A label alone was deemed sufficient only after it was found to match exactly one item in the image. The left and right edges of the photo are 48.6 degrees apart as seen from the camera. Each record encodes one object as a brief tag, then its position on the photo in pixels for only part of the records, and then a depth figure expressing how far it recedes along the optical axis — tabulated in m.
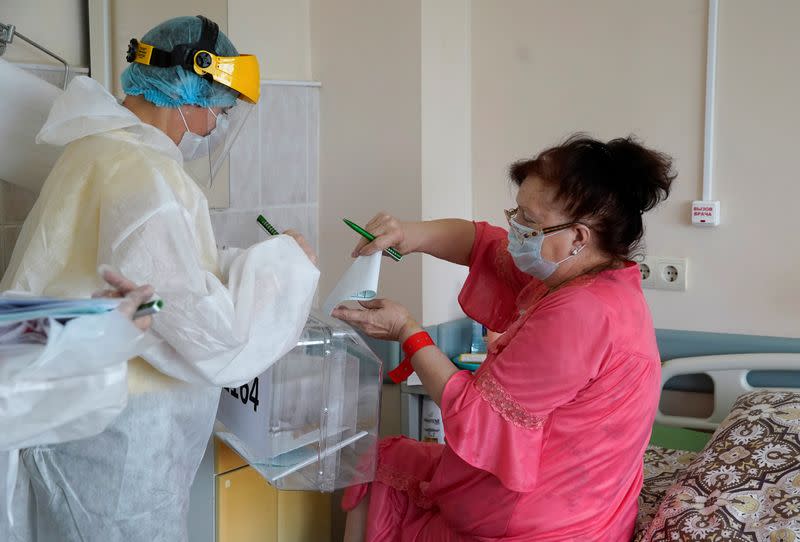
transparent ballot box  1.78
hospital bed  1.68
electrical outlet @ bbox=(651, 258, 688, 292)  2.38
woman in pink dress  1.62
